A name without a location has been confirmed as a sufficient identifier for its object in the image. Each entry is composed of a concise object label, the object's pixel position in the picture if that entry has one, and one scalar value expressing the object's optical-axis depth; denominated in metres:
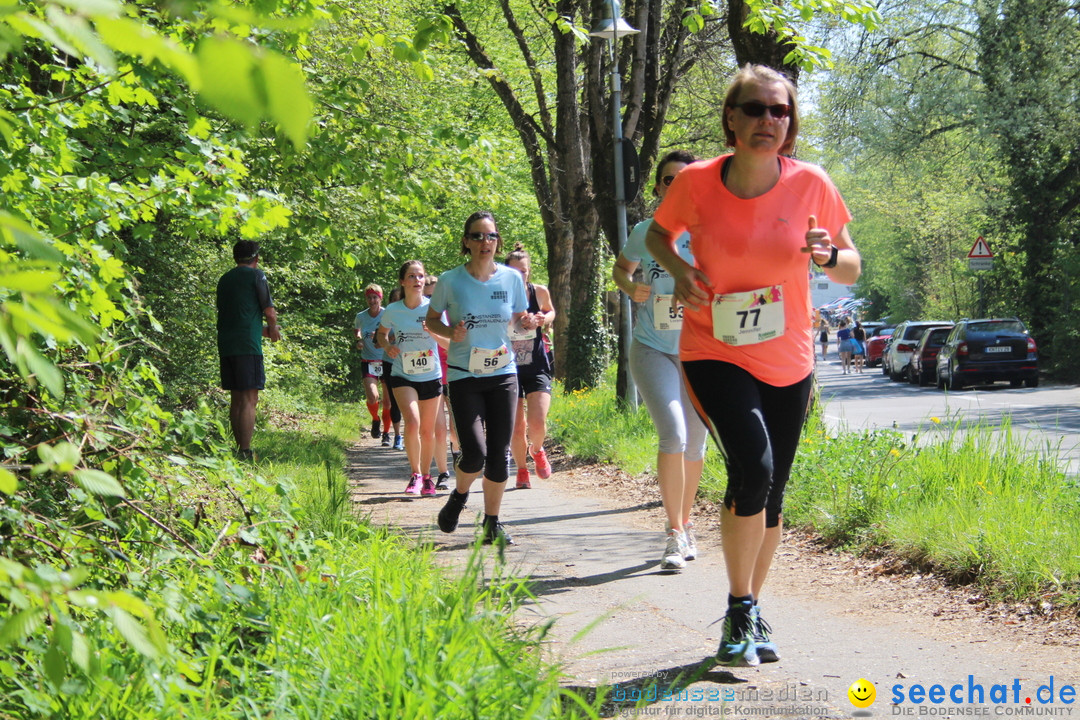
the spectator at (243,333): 9.88
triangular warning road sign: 29.73
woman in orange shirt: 4.04
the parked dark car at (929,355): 29.41
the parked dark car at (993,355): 24.91
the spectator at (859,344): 38.44
